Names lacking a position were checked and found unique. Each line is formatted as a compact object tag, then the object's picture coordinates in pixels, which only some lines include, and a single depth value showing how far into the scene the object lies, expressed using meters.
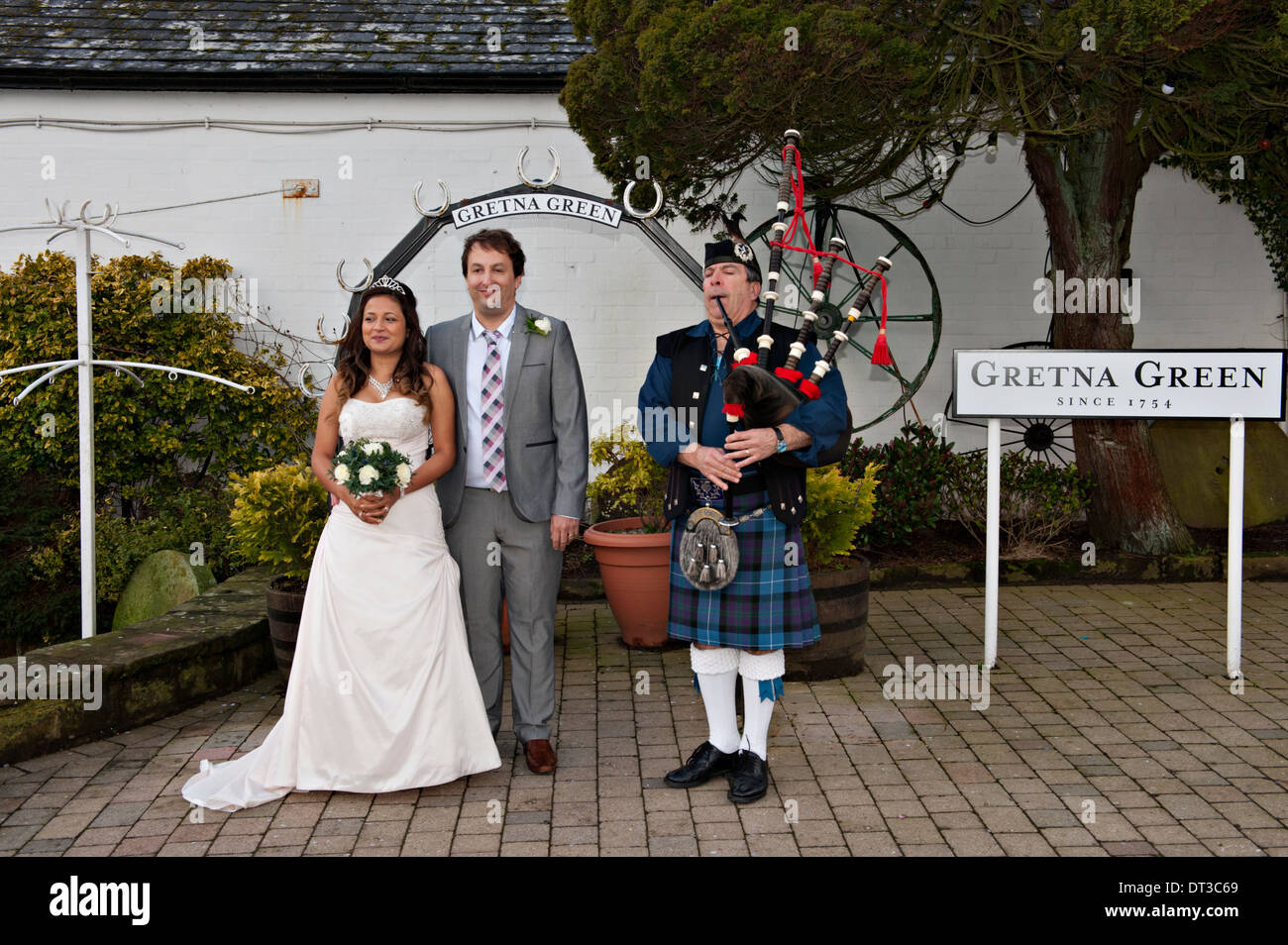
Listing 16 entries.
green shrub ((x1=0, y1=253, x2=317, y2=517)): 7.88
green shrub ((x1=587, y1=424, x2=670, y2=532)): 6.55
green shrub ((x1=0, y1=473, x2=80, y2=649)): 7.59
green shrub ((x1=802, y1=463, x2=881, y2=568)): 5.80
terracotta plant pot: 6.08
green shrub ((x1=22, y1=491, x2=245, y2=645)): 7.60
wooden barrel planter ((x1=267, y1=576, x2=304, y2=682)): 5.44
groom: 4.54
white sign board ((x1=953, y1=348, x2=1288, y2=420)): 5.62
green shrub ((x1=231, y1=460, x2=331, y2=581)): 5.67
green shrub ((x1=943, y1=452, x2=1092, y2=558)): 8.06
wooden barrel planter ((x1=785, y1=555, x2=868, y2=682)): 5.70
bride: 4.31
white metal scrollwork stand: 5.81
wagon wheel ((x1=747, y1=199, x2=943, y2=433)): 8.87
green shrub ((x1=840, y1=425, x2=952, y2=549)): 8.01
